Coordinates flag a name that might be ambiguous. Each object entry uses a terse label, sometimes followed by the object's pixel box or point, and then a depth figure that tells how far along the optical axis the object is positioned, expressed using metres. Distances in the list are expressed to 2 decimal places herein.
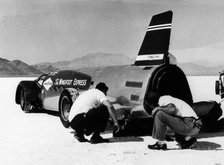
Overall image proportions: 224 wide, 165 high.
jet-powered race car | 8.88
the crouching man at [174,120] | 7.14
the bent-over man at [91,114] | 7.95
